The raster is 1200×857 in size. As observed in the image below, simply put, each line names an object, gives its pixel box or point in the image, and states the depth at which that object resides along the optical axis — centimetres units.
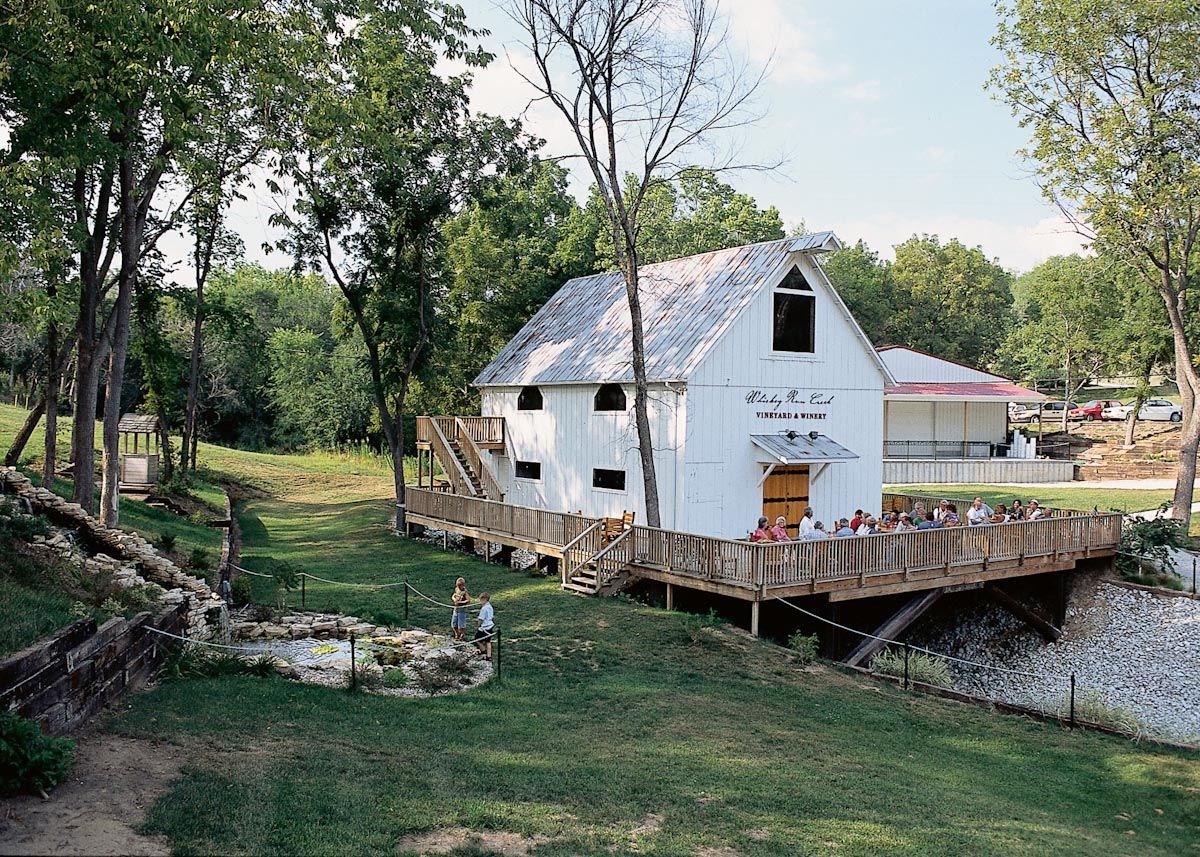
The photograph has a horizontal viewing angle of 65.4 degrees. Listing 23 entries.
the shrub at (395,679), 1352
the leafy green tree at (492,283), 3941
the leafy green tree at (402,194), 2806
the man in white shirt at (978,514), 2308
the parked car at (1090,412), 6356
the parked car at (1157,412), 5997
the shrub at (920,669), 1830
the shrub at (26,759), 740
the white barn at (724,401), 2291
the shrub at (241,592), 1864
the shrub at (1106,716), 1602
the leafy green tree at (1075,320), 5891
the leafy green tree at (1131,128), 2775
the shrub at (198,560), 2042
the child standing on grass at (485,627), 1585
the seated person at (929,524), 2207
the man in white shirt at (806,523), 2022
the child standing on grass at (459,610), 1662
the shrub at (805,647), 1730
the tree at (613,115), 2152
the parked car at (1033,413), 6769
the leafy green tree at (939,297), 7006
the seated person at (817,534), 1959
